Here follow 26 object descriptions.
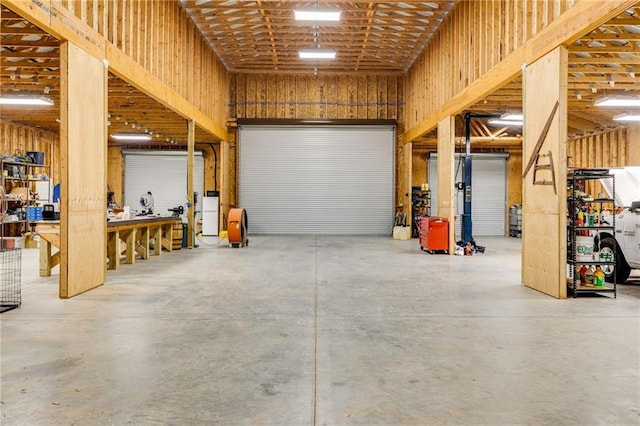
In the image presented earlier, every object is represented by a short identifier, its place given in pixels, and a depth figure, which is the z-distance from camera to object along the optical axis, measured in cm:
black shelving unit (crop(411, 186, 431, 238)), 1659
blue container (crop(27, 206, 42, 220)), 1311
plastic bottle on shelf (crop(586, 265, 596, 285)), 614
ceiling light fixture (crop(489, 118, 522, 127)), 1236
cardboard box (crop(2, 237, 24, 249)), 1173
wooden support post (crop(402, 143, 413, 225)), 1576
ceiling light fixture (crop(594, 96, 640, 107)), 998
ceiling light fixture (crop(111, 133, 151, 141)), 1655
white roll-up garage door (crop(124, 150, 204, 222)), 1836
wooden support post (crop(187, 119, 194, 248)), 1204
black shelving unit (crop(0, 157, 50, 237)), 1214
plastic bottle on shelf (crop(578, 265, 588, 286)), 608
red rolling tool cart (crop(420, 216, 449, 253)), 1102
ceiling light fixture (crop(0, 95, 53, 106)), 1070
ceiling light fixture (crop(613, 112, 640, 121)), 1170
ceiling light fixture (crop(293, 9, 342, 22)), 950
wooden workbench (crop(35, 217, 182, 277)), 737
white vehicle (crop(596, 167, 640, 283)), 660
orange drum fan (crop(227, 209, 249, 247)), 1203
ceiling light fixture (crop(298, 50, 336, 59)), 1212
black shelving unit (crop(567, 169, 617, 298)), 593
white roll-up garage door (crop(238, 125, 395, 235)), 1695
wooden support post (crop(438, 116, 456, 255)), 1091
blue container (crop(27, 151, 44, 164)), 1342
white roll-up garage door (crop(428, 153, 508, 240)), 1825
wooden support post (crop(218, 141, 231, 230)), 1623
